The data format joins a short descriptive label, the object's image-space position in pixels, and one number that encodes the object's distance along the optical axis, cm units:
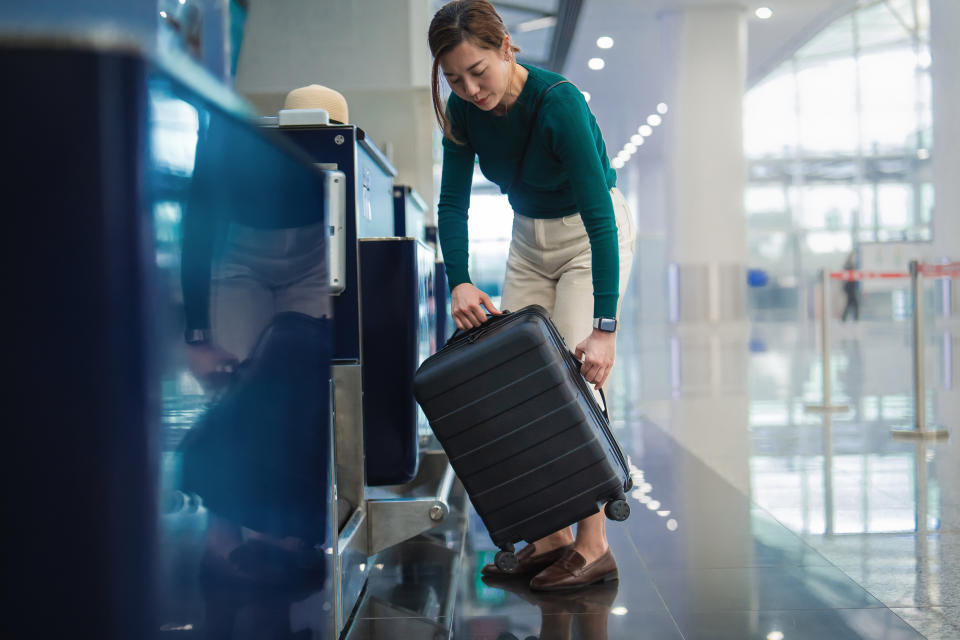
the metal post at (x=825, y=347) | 532
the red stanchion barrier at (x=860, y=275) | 646
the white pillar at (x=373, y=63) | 546
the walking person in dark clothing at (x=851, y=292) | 1812
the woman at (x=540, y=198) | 204
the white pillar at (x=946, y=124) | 1311
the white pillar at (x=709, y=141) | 1460
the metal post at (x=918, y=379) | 433
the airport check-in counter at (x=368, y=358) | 223
